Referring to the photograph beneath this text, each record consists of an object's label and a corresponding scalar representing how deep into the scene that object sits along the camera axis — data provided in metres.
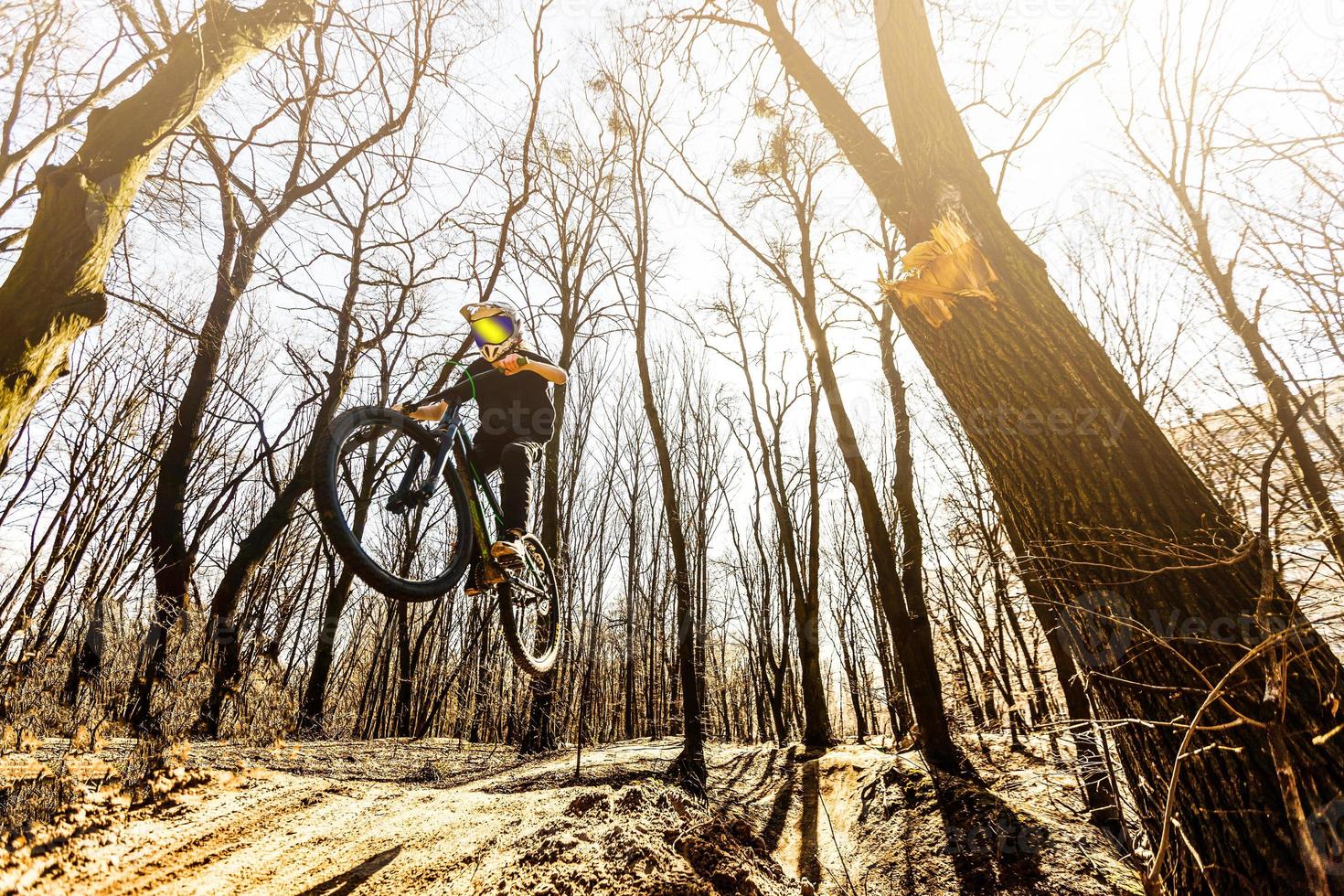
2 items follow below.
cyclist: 4.07
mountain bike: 2.39
